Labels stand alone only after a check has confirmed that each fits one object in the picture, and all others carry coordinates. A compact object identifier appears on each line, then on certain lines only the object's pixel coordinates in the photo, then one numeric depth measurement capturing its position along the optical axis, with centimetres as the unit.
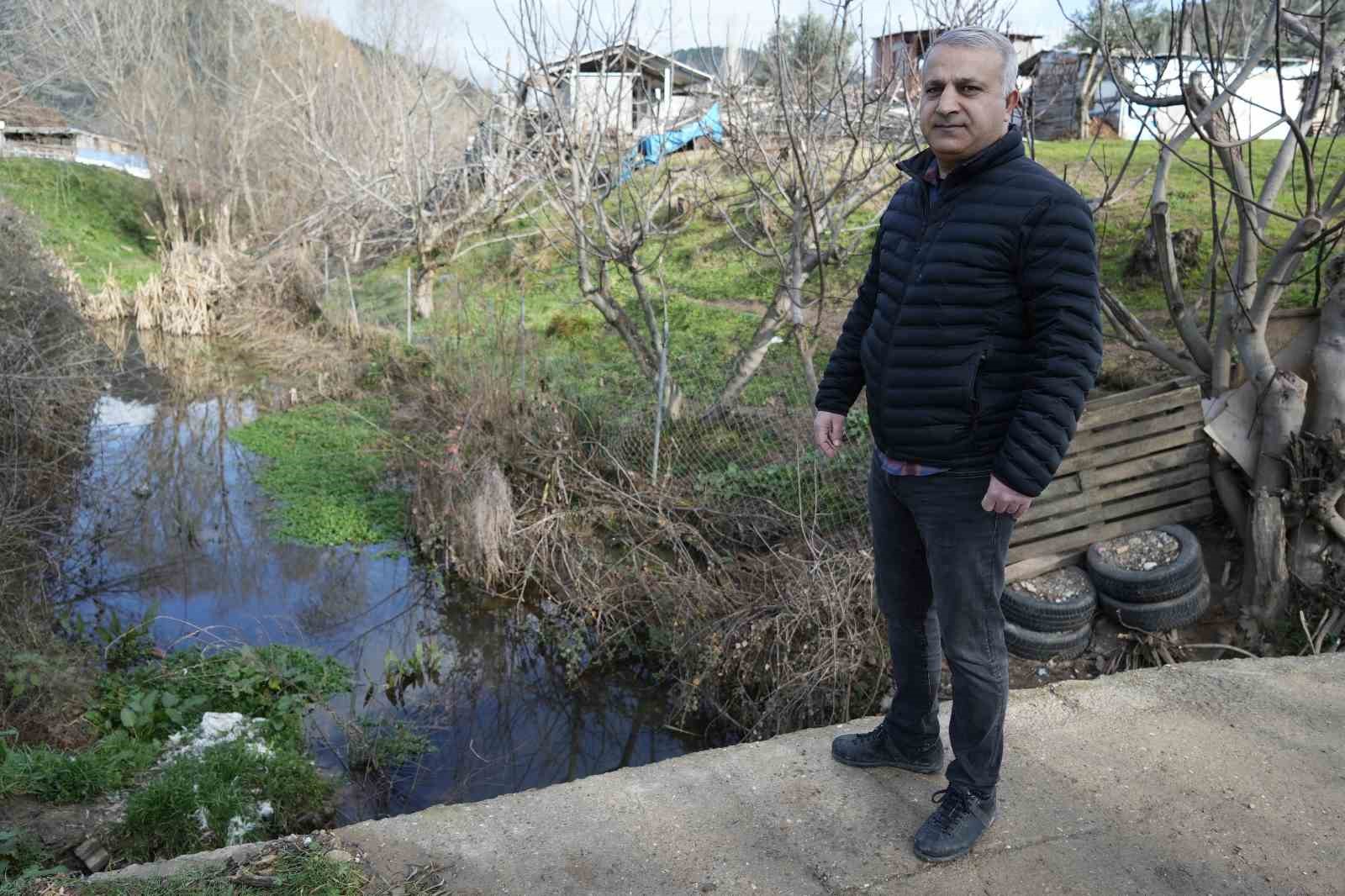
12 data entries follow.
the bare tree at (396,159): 1370
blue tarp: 808
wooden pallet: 545
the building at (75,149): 2198
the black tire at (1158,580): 514
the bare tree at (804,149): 631
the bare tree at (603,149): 752
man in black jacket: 242
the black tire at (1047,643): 524
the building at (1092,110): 2012
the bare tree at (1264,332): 474
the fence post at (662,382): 707
